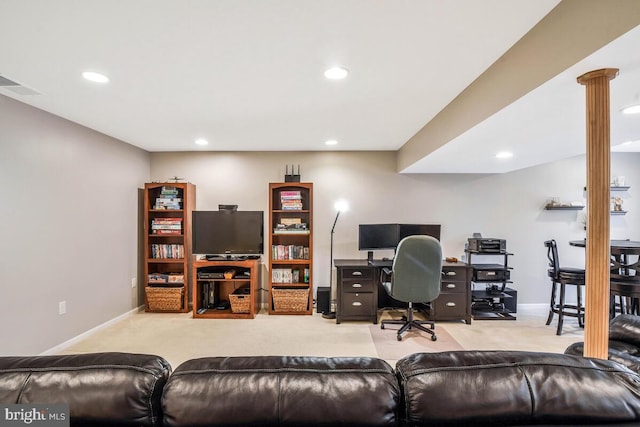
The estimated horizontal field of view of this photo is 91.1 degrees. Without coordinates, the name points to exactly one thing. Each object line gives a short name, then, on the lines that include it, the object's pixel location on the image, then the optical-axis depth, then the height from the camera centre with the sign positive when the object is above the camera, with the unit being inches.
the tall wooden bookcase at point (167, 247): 169.3 -17.4
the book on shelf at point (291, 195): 175.3 +11.4
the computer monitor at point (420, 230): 172.6 -7.9
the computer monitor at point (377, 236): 168.6 -11.2
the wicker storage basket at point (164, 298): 168.4 -44.5
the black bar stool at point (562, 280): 140.2 -29.1
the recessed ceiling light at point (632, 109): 75.5 +26.3
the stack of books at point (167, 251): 172.9 -19.7
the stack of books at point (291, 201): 174.7 +8.1
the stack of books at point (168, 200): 172.7 +8.4
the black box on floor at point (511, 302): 167.0 -46.0
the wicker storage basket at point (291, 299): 166.9 -44.5
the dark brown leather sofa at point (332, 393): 30.7 -17.9
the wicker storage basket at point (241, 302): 163.2 -45.0
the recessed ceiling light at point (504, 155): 125.5 +25.1
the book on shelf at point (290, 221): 176.1 -3.1
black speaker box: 168.7 -46.0
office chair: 130.8 -23.4
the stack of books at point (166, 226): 172.1 -5.9
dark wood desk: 154.2 -38.7
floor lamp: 177.7 -4.8
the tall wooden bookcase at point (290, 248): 167.8 -17.9
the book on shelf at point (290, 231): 171.6 -8.5
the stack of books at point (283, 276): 171.0 -33.0
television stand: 163.2 -40.4
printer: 160.9 -15.2
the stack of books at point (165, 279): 171.6 -34.8
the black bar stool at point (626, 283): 115.4 -25.2
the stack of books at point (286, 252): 171.6 -20.1
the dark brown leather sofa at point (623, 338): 60.5 -24.5
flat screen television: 171.0 -9.1
